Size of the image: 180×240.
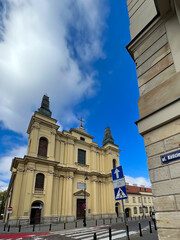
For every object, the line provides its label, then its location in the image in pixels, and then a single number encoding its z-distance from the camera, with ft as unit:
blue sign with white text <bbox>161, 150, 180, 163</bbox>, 11.32
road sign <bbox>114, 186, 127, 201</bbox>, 16.78
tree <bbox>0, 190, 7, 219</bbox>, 173.02
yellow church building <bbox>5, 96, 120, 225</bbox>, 64.49
